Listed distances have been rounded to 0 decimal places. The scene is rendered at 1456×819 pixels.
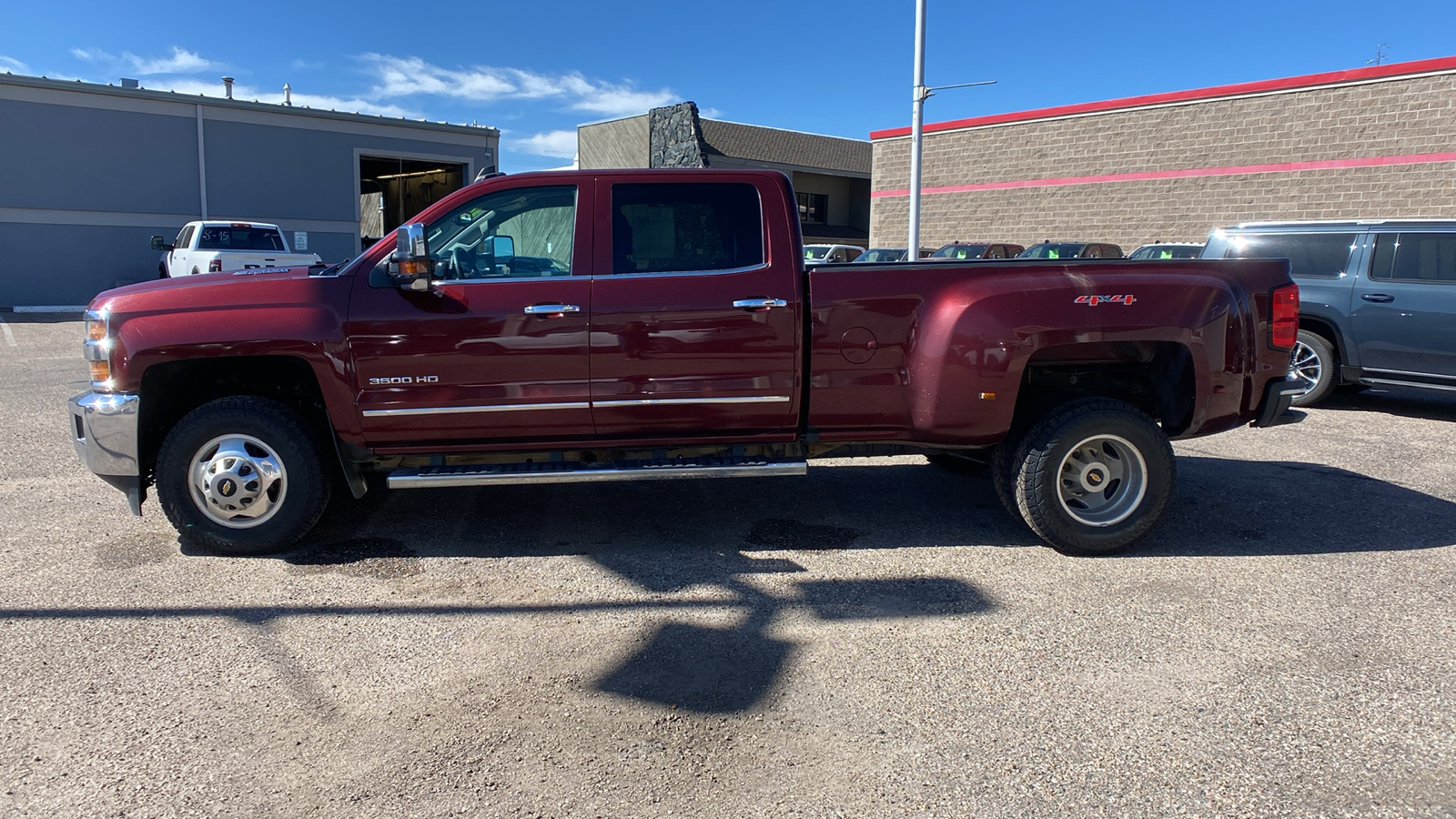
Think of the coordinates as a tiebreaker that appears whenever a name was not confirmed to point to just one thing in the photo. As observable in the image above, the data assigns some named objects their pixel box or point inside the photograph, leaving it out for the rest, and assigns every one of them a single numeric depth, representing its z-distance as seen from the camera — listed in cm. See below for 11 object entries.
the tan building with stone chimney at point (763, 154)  4338
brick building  2130
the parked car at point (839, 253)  2738
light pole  1906
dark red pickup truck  466
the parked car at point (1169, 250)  1653
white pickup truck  1650
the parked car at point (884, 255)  2555
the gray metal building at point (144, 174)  2112
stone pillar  4266
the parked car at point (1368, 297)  870
